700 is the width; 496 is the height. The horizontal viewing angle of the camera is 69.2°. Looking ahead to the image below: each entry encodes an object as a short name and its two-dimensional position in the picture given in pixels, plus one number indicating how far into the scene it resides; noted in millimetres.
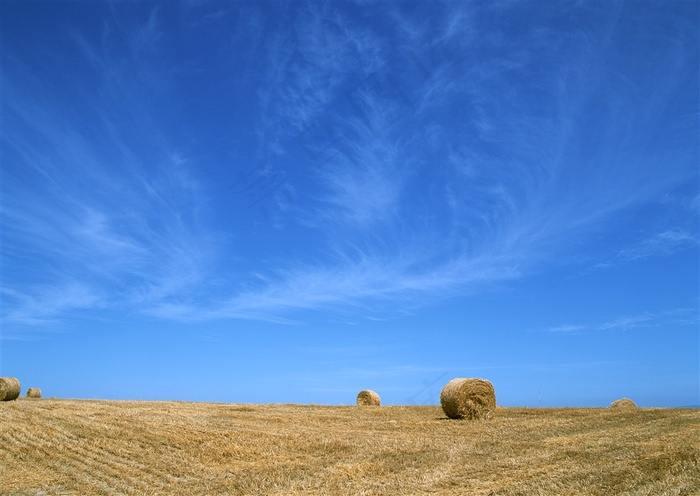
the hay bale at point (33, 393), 37469
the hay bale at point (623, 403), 24531
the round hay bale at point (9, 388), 27344
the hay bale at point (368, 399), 30203
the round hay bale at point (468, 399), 19875
